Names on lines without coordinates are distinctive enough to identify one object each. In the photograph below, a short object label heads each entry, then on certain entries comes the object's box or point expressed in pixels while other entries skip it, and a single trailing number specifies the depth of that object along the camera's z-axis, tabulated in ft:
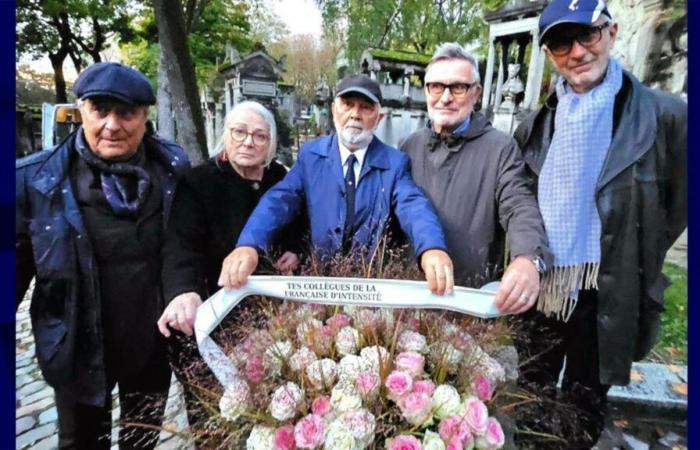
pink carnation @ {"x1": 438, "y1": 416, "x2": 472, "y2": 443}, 3.37
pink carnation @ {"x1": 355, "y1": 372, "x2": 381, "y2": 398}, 3.49
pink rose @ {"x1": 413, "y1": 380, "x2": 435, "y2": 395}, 3.46
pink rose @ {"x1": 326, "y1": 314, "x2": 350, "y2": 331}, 4.00
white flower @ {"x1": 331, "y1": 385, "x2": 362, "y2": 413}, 3.41
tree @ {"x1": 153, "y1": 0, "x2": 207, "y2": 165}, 11.77
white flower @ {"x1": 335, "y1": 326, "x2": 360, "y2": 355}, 3.82
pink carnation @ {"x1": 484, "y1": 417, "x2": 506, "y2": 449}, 3.47
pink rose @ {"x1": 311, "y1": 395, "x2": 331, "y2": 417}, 3.45
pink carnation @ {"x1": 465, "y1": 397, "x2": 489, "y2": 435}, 3.38
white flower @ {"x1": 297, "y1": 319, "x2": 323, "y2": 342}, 3.90
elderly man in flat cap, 5.35
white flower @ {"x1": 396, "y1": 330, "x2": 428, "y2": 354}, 3.80
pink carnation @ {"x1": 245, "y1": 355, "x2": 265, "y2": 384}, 3.66
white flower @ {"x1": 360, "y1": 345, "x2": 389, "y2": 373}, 3.61
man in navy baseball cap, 5.57
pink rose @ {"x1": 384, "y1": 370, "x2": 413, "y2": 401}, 3.41
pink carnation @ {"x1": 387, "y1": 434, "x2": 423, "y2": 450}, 3.27
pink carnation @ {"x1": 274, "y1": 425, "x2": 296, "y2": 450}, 3.34
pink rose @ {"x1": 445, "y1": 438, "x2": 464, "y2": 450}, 3.35
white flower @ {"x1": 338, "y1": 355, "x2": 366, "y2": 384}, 3.58
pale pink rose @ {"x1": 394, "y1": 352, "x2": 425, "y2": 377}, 3.59
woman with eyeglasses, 5.66
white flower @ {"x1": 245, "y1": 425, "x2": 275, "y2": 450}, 3.43
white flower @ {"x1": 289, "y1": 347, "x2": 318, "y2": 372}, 3.71
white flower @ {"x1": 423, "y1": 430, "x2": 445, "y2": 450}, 3.32
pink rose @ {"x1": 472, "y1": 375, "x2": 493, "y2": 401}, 3.66
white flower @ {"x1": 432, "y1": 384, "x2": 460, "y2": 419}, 3.48
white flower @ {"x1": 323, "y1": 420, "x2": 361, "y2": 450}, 3.22
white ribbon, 4.13
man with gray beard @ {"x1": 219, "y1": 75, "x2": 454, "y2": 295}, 5.23
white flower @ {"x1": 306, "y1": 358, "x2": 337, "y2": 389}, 3.63
